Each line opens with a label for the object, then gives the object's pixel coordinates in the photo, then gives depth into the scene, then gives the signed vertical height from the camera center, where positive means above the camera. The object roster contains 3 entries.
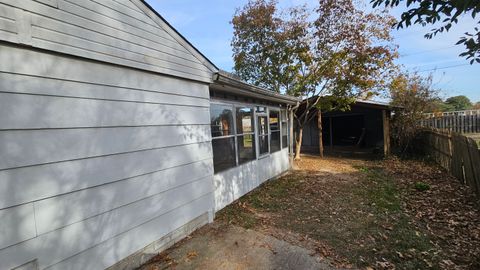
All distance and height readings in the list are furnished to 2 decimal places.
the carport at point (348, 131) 18.33 -0.92
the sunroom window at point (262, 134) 8.25 -0.36
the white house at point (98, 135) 2.38 -0.05
